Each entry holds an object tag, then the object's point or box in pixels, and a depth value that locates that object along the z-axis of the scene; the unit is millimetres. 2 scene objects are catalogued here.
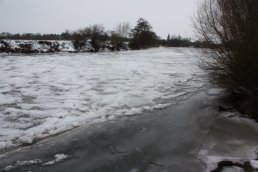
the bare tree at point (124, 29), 55272
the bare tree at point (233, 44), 6032
